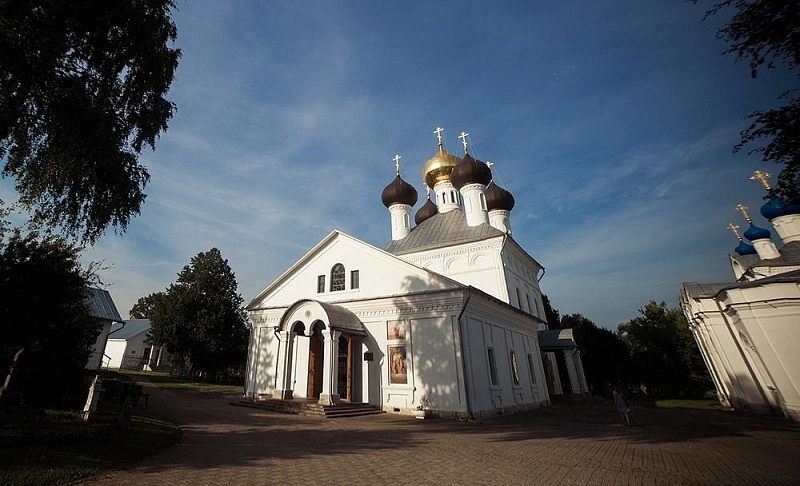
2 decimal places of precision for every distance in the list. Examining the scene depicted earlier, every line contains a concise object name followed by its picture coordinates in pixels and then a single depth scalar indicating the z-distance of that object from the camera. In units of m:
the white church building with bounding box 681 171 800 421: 14.95
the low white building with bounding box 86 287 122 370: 28.67
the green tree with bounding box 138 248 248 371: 31.38
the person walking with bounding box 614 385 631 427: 13.58
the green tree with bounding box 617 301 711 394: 36.75
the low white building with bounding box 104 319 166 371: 43.47
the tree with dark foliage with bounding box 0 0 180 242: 7.97
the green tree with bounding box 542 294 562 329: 46.47
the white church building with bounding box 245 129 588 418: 15.09
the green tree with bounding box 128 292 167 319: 62.10
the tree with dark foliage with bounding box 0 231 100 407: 9.23
